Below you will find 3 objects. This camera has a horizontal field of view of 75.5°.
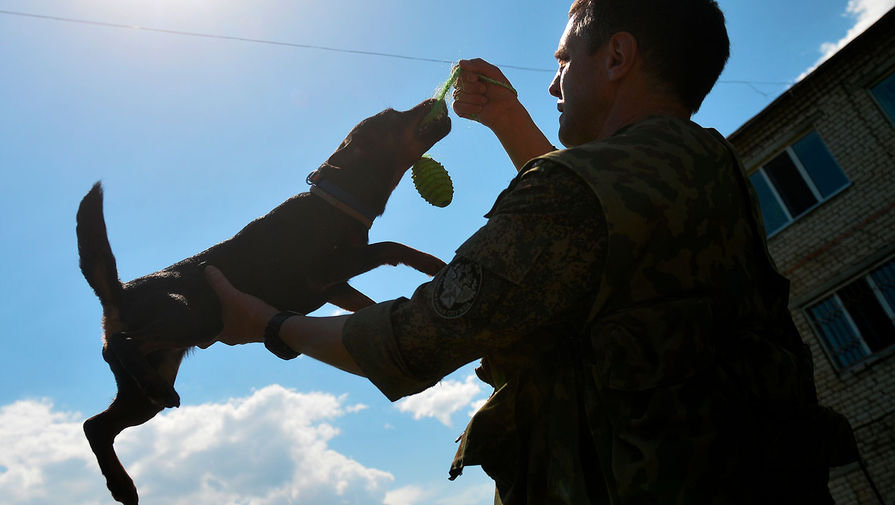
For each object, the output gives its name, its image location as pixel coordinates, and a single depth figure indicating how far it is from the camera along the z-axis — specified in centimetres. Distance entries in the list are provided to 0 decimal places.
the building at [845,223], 873
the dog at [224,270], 273
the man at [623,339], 113
